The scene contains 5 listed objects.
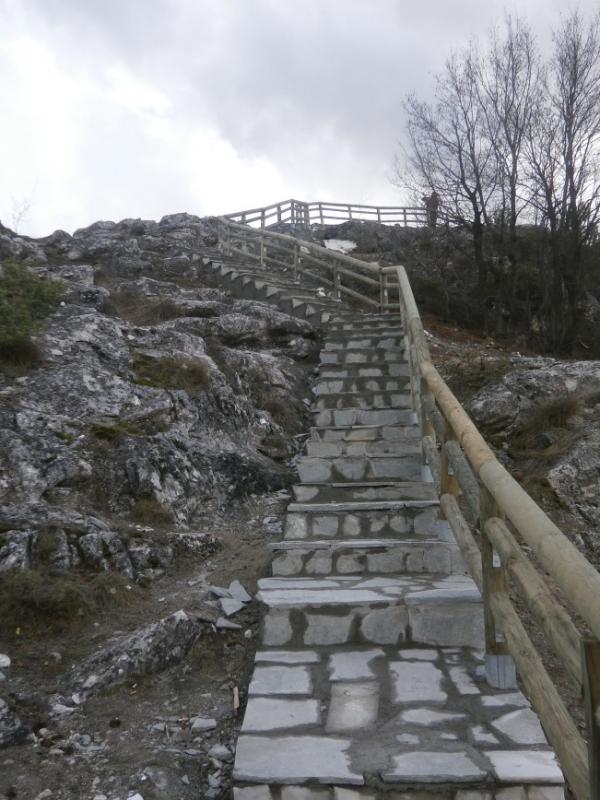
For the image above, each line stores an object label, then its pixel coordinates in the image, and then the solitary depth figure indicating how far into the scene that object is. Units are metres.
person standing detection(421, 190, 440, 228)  14.44
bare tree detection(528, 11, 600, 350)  11.96
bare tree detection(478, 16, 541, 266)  12.96
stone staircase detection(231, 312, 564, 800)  2.49
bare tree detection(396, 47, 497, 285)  13.66
